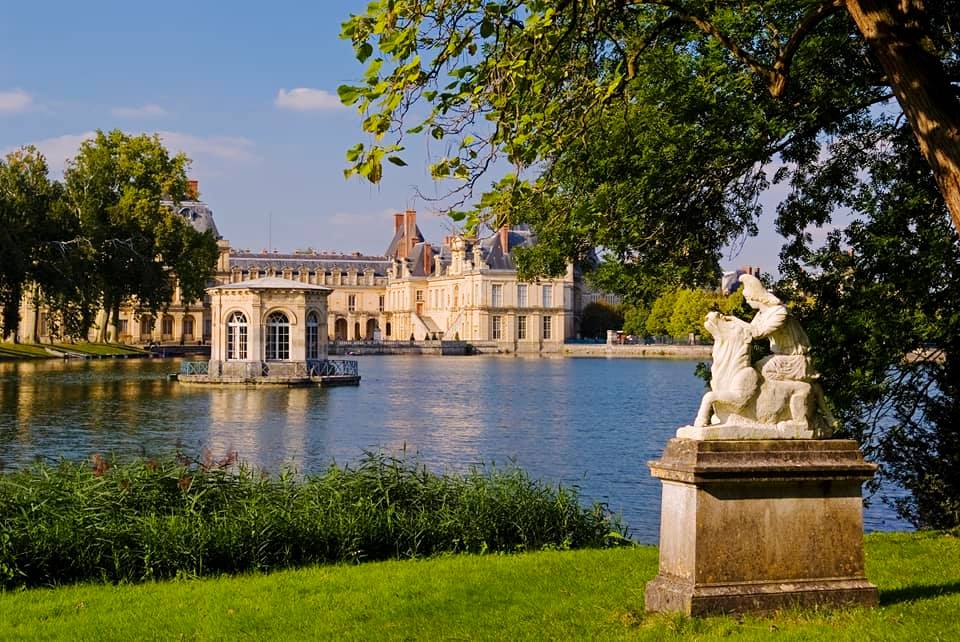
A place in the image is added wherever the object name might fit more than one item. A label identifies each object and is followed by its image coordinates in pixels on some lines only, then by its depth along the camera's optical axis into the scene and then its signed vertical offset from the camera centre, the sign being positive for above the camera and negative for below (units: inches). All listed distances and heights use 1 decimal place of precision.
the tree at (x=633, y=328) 3319.4 +51.4
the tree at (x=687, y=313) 3255.4 +93.2
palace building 3686.0 +167.1
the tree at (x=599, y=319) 4387.3 +96.5
